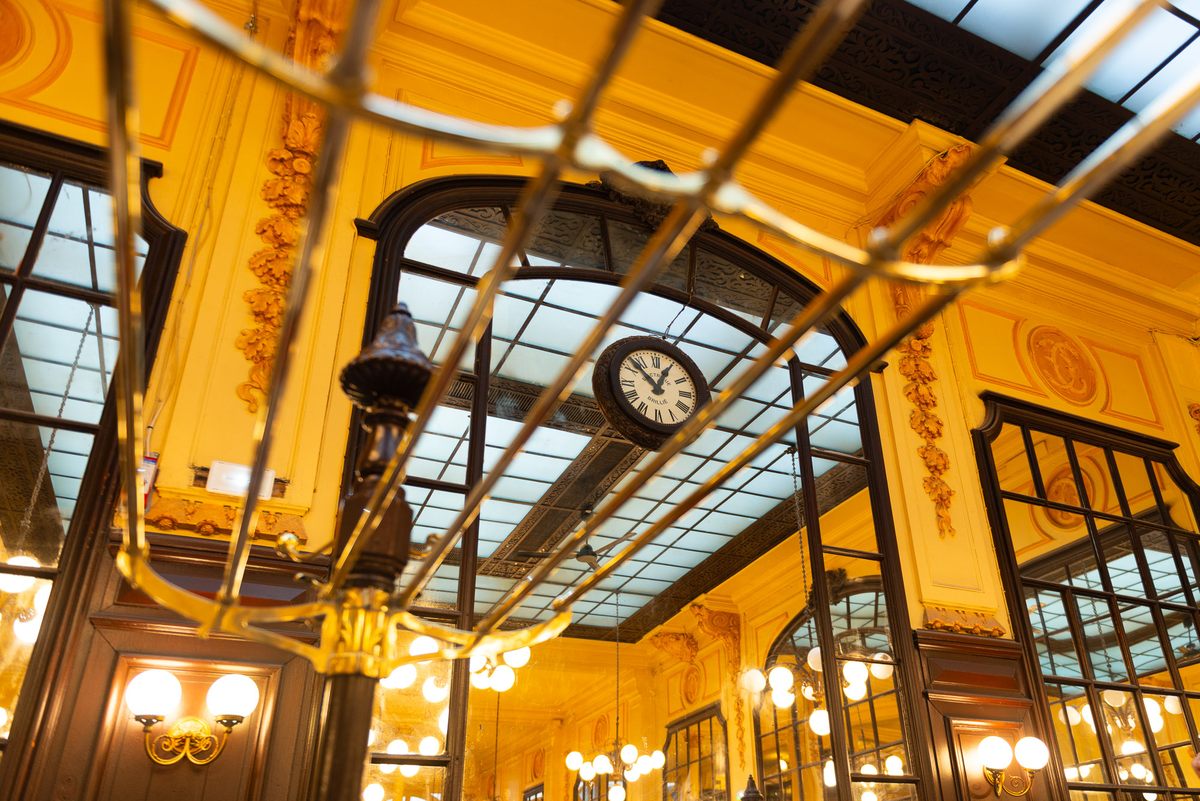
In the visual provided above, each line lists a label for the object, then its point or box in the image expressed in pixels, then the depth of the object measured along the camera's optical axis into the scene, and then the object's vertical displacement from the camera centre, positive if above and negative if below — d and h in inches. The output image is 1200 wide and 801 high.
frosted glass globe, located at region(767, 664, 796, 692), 335.3 +67.2
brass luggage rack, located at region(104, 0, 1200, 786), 23.4 +18.2
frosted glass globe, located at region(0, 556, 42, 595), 128.8 +38.5
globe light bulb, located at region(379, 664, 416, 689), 146.9 +29.4
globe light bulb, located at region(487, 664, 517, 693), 295.7 +60.7
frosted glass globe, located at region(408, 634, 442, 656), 130.0 +31.0
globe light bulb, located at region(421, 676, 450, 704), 149.8 +28.1
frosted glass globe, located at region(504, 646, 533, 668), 206.5 +47.6
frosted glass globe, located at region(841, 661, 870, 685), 196.5 +40.8
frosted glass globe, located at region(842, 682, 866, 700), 198.2 +37.9
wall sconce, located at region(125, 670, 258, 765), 121.6 +20.6
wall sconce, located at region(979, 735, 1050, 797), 182.9 +21.9
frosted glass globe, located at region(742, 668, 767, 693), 380.5 +75.8
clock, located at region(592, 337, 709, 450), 195.0 +98.2
